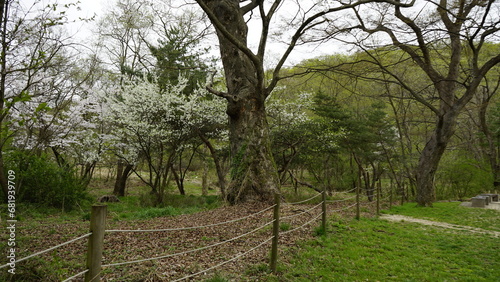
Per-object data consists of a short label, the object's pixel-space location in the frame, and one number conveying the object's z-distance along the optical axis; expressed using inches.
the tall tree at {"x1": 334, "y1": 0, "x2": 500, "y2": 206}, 327.6
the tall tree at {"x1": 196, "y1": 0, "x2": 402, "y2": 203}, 274.8
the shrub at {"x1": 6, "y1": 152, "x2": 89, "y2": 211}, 349.4
